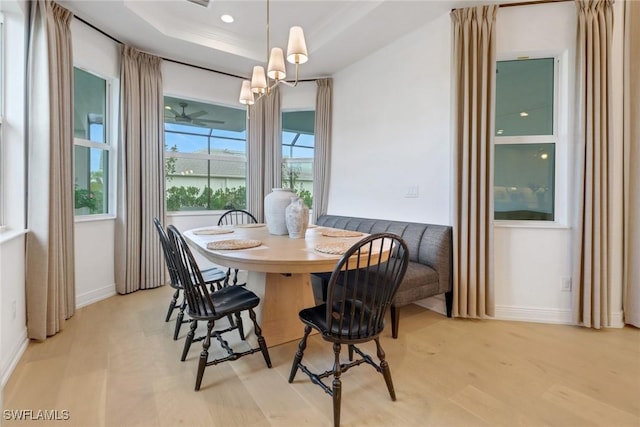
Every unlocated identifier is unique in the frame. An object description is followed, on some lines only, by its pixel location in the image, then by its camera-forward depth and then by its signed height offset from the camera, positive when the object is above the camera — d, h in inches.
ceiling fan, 156.6 +44.9
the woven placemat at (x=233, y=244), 75.7 -10.1
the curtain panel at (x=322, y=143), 169.4 +33.7
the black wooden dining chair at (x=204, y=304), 67.6 -23.6
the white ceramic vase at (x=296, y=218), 91.3 -3.9
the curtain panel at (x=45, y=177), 90.5 +7.8
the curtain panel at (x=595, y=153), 99.4 +17.2
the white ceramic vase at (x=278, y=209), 96.4 -1.4
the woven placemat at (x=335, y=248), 70.6 -10.2
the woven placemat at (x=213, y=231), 101.9 -8.9
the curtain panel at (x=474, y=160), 107.2 +16.0
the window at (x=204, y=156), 157.2 +25.6
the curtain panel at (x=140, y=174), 132.3 +13.0
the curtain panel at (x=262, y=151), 169.5 +29.5
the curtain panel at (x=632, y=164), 101.3 +14.0
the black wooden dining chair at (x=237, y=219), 165.5 -7.9
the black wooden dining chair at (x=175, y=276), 77.9 -23.3
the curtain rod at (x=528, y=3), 104.3 +69.2
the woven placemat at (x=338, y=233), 97.0 -9.1
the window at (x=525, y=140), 111.6 +23.9
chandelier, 77.8 +38.0
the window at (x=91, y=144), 121.0 +23.9
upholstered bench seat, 98.0 -21.2
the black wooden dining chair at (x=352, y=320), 58.1 -24.0
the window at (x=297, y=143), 181.8 +35.9
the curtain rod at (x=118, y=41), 115.0 +68.0
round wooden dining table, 65.2 -11.8
